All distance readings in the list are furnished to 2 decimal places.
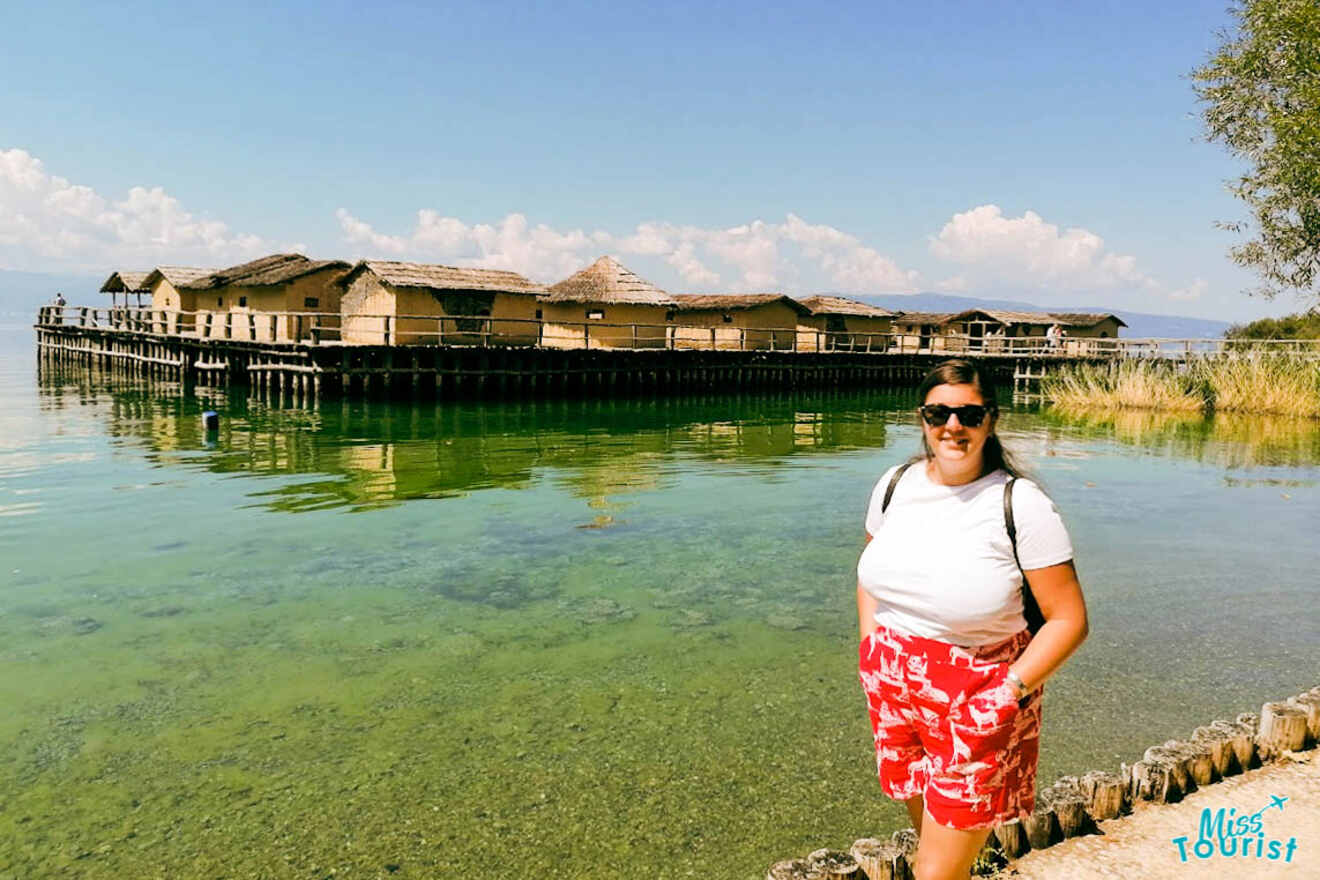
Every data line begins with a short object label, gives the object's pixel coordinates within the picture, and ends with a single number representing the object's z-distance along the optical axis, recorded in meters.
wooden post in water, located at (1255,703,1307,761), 4.65
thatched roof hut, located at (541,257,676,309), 40.78
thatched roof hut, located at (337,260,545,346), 34.81
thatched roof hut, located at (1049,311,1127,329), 61.47
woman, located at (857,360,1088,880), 2.68
